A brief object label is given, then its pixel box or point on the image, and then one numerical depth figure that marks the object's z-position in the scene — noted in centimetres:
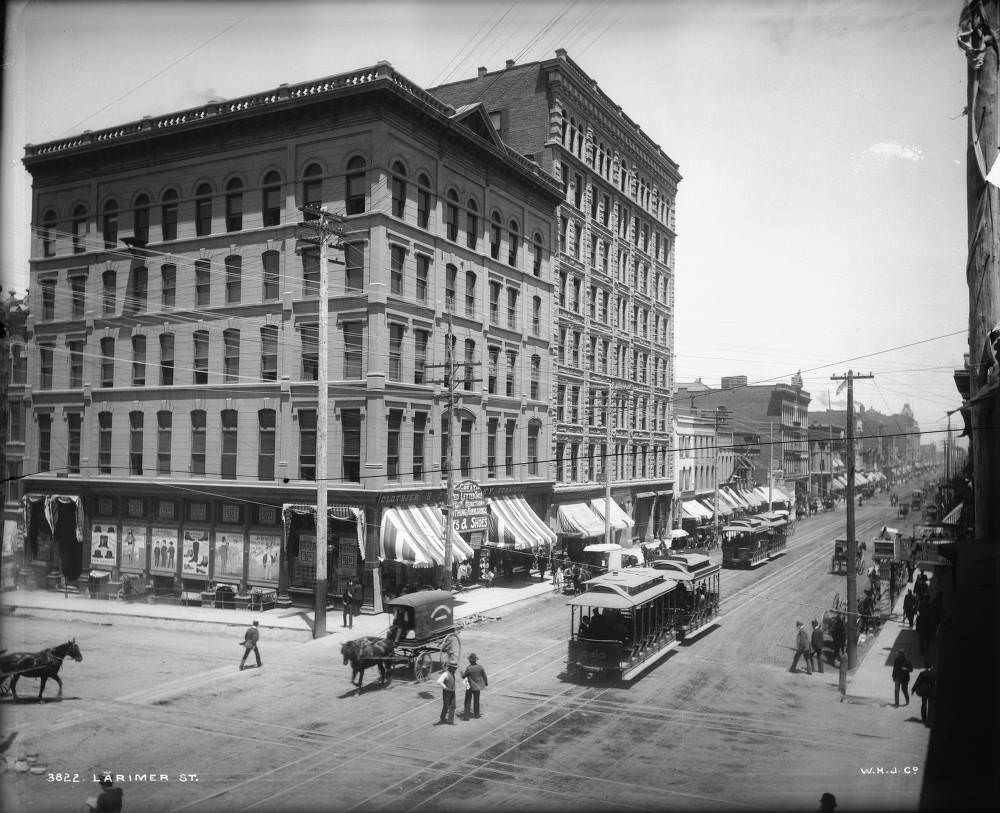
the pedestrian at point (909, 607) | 2811
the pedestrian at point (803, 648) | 2181
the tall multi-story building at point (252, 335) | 3036
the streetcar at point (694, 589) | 2534
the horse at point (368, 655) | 1936
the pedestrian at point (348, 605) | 2745
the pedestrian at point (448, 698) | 1670
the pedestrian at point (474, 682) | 1712
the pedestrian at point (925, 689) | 1644
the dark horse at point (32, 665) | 1697
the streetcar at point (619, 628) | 1994
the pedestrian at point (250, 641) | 2128
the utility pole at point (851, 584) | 2203
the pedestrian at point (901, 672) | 1827
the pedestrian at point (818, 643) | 2189
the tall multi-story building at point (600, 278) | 4584
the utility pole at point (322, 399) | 2645
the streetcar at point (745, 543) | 4472
